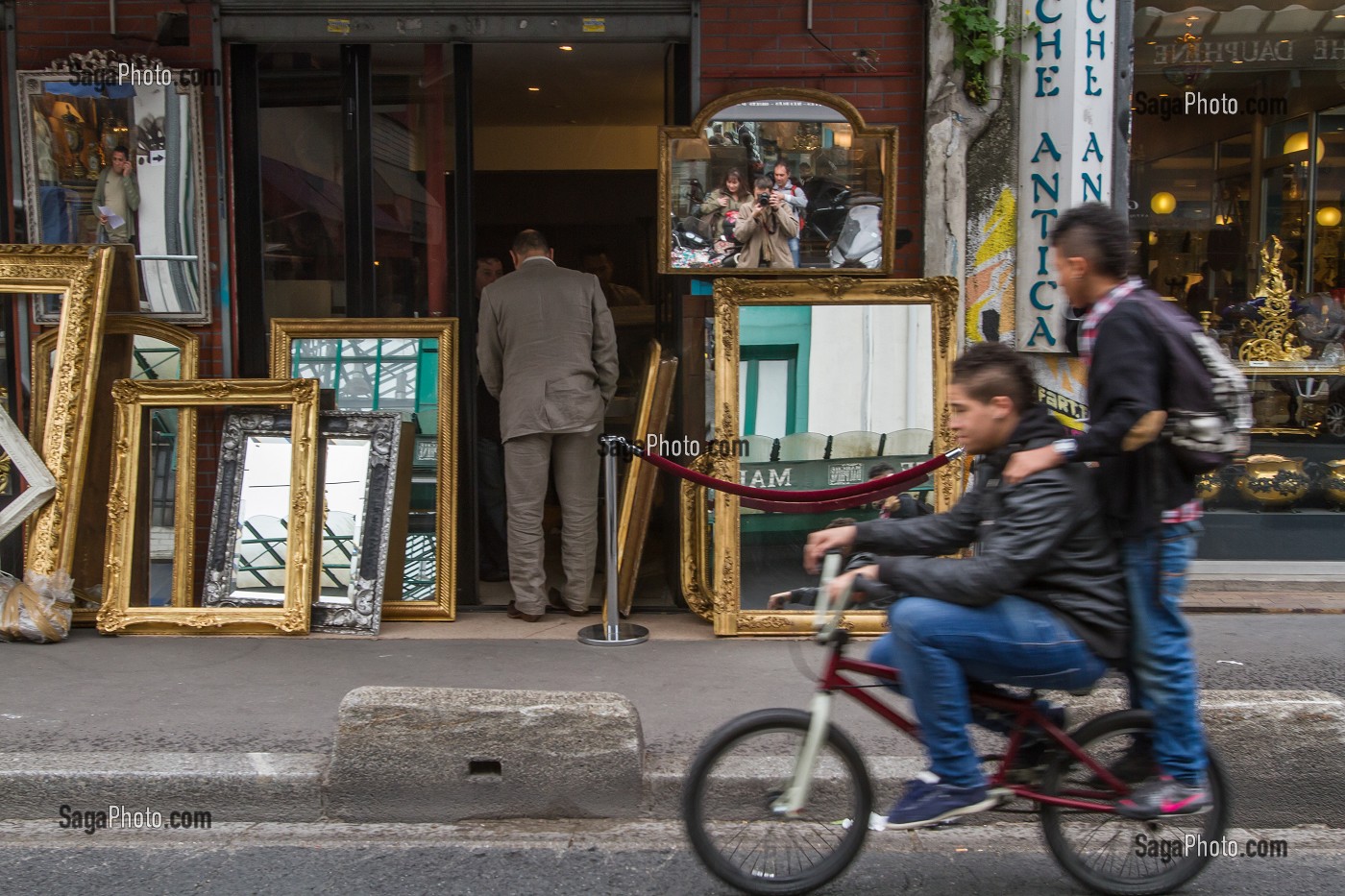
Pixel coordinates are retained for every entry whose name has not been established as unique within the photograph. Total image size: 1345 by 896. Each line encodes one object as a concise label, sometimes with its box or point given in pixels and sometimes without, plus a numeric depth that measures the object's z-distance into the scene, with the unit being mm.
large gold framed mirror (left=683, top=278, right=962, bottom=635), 6312
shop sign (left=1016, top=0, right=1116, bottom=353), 6324
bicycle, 3580
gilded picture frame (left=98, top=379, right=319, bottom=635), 6238
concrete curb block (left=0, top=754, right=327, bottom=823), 4426
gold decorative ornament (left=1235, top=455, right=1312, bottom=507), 7453
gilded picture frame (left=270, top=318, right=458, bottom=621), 6719
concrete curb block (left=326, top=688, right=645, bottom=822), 4410
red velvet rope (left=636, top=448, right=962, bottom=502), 6160
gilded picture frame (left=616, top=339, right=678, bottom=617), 6633
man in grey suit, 6652
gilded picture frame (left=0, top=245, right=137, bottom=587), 6148
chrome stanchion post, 6188
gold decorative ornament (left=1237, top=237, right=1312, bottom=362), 7418
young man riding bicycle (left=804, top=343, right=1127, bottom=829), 3461
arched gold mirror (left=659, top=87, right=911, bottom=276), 6551
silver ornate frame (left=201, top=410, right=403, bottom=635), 6348
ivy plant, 6410
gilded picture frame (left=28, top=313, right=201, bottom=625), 6418
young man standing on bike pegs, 3598
